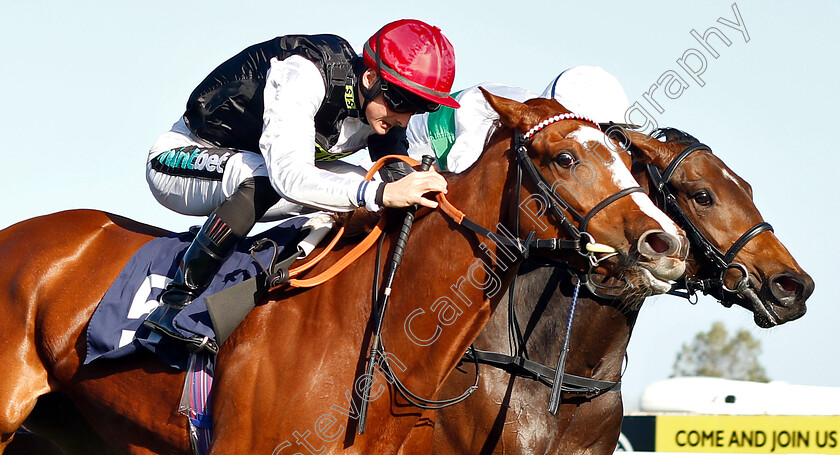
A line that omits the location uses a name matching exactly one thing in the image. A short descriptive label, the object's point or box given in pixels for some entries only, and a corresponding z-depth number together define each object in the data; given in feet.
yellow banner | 56.85
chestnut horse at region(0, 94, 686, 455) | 22.88
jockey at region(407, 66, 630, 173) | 38.63
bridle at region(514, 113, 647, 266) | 22.74
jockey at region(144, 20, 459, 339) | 25.11
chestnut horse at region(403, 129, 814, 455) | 32.78
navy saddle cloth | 26.61
